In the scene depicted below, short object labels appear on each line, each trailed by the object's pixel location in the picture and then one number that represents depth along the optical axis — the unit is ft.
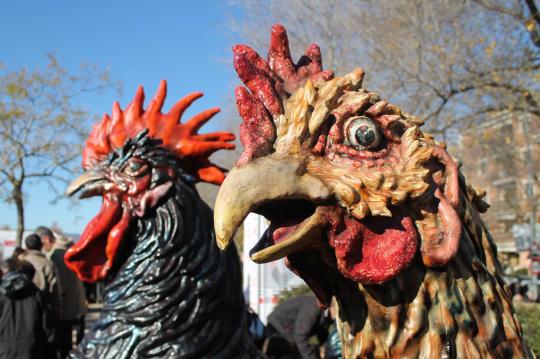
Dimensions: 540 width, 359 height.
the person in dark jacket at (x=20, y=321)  19.08
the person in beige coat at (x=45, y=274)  25.12
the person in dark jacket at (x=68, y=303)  26.20
